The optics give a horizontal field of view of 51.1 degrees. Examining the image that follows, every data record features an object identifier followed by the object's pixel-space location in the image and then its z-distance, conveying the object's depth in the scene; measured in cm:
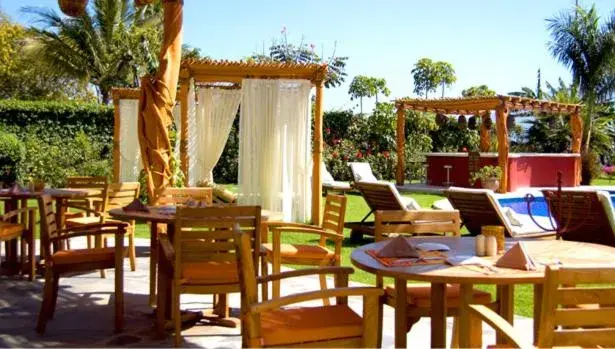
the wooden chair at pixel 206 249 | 373
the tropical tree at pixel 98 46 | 2114
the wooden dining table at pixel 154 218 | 420
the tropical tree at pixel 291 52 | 2598
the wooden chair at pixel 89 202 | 636
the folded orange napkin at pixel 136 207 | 461
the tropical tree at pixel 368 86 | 2802
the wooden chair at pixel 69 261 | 421
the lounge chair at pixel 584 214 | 672
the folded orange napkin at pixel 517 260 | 267
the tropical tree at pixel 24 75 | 2327
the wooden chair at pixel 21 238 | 539
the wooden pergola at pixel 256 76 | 941
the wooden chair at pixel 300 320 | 246
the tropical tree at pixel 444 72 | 3164
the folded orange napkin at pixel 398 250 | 291
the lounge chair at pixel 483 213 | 733
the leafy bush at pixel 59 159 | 1367
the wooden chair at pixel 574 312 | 199
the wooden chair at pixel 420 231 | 317
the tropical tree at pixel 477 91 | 2851
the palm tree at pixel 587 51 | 2058
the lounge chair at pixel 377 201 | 768
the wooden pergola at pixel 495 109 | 1443
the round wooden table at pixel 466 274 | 254
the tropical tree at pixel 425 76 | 3194
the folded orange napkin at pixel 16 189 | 609
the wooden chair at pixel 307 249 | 470
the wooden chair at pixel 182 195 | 568
